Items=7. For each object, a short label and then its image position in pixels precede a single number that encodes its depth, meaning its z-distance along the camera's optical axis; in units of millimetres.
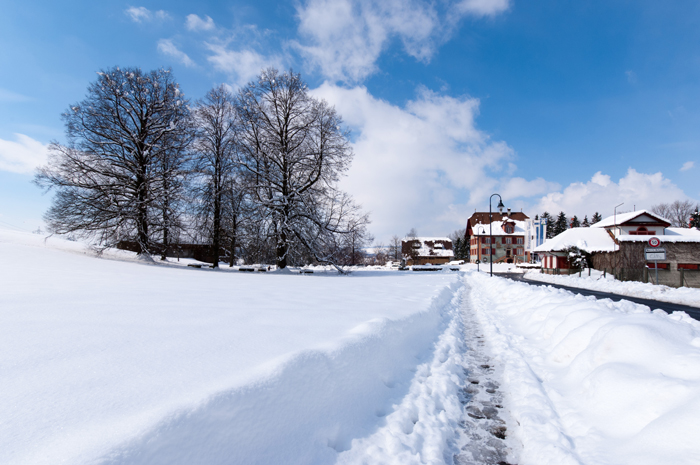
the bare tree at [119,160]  17019
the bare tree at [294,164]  21125
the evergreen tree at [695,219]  60375
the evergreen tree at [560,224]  75375
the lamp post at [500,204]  27156
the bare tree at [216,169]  21047
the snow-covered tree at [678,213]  63812
